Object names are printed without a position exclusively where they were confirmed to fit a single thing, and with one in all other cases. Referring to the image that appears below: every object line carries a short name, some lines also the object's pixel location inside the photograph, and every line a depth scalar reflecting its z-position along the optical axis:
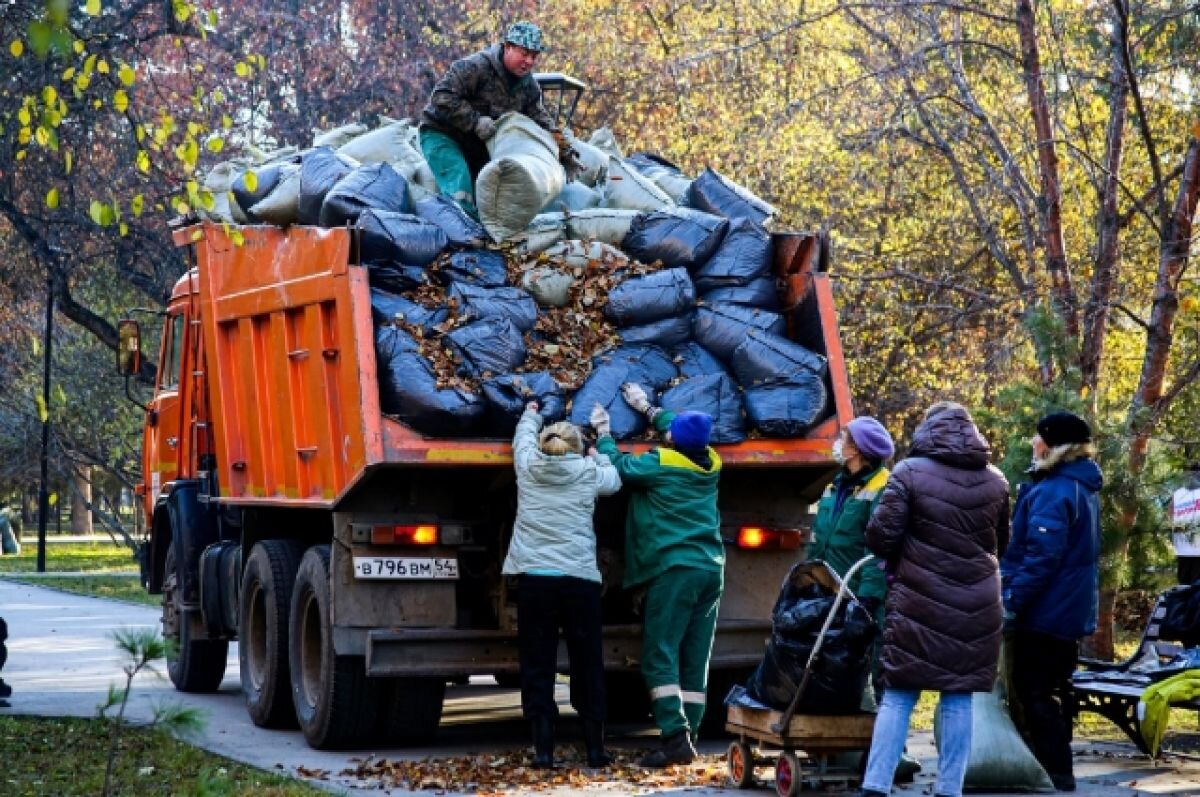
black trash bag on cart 12.74
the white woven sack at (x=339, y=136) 18.63
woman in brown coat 11.81
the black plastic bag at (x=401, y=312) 14.73
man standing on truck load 17.09
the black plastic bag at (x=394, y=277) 15.02
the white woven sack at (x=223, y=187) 18.12
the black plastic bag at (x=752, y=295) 15.74
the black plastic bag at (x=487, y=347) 14.65
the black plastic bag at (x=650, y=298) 15.45
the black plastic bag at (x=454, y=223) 15.61
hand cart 12.72
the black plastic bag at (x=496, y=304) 14.97
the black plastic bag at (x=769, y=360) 15.18
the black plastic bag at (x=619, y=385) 14.86
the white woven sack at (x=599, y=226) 16.14
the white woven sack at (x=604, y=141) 18.69
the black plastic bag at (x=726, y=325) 15.51
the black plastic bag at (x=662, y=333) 15.49
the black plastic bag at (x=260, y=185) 17.28
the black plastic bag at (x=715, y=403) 15.00
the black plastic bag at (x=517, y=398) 14.47
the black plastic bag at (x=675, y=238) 15.92
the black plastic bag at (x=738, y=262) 15.87
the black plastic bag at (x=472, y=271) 15.35
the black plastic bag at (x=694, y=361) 15.44
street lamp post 45.53
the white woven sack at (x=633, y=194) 17.23
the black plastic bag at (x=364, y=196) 15.47
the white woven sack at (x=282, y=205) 16.69
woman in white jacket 14.20
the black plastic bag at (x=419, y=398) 14.25
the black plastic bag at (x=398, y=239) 14.95
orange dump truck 14.57
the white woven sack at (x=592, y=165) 17.67
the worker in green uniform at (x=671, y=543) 14.51
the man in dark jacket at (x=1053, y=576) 13.26
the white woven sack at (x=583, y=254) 15.85
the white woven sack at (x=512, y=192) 16.00
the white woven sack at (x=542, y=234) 15.95
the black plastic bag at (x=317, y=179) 16.21
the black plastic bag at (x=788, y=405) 15.03
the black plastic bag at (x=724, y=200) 16.52
